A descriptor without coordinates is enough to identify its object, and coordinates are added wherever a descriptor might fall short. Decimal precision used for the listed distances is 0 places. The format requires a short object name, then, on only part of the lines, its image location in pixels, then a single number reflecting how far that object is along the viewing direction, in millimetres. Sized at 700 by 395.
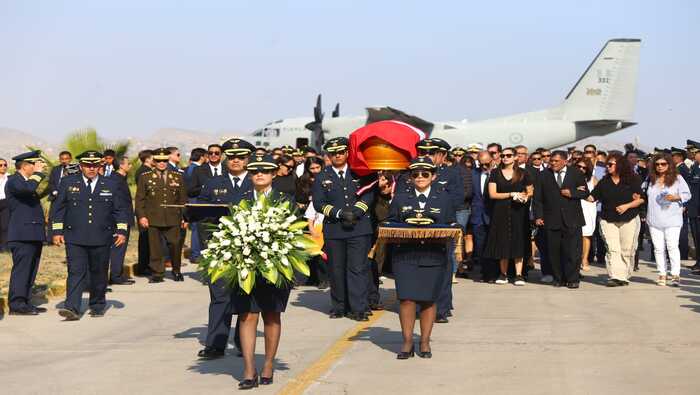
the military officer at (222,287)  9828
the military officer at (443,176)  11383
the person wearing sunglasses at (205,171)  18016
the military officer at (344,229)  12305
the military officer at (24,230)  12766
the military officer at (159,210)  16406
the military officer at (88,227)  12477
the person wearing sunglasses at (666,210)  15734
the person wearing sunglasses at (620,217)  15750
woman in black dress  15961
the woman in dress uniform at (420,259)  9625
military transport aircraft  45375
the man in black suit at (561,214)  15711
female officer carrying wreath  8273
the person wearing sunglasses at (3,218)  17766
